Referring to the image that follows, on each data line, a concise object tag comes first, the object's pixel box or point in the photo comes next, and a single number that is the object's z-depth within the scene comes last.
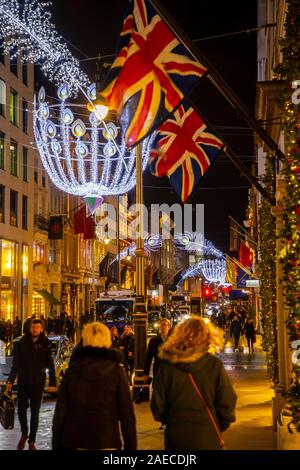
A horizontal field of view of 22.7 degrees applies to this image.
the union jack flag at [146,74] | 10.60
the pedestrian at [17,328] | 36.35
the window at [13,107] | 45.62
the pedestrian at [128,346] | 19.08
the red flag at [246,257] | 43.06
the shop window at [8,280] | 43.78
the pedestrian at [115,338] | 18.65
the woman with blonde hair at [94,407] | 5.78
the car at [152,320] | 41.43
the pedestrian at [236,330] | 33.69
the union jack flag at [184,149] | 13.12
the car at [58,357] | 17.61
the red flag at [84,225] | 45.56
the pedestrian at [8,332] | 36.45
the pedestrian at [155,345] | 13.35
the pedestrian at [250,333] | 31.92
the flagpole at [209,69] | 10.36
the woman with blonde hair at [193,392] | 5.70
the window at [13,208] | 46.28
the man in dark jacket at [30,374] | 10.38
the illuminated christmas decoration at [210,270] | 115.06
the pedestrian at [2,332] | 35.20
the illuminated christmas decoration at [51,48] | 30.17
